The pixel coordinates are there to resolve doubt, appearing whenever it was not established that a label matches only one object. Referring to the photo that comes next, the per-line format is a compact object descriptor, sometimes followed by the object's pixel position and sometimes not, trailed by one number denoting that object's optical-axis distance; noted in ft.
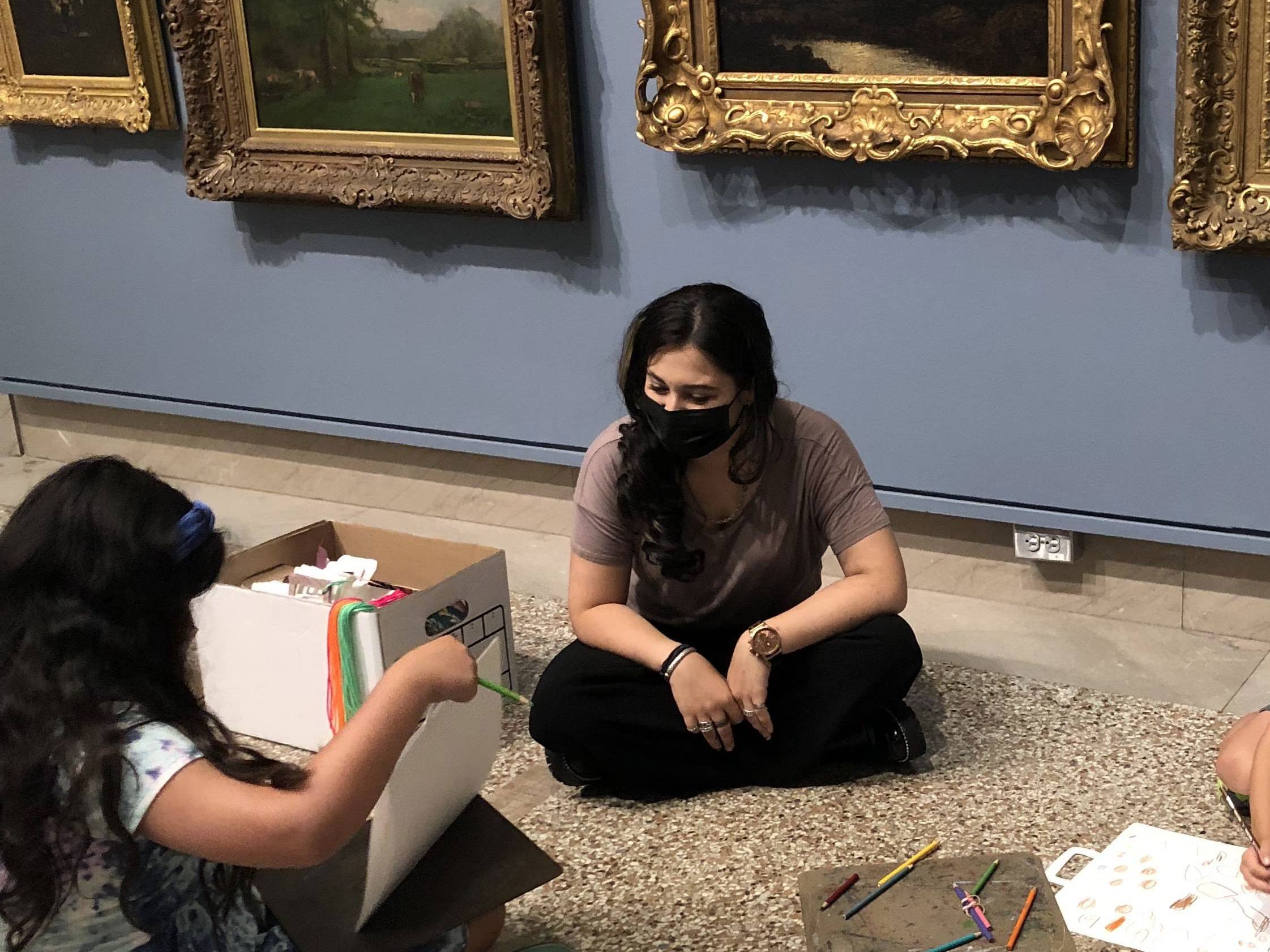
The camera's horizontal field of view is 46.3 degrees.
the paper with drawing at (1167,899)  6.43
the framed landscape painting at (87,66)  12.20
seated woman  7.77
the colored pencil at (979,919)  6.19
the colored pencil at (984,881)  6.50
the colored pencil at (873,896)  6.46
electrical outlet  9.98
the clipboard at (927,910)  6.20
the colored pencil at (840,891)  6.55
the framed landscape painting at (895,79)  8.70
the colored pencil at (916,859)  6.69
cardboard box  8.55
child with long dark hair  4.76
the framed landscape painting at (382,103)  10.51
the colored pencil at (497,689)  6.64
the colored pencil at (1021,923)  6.11
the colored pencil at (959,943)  6.11
